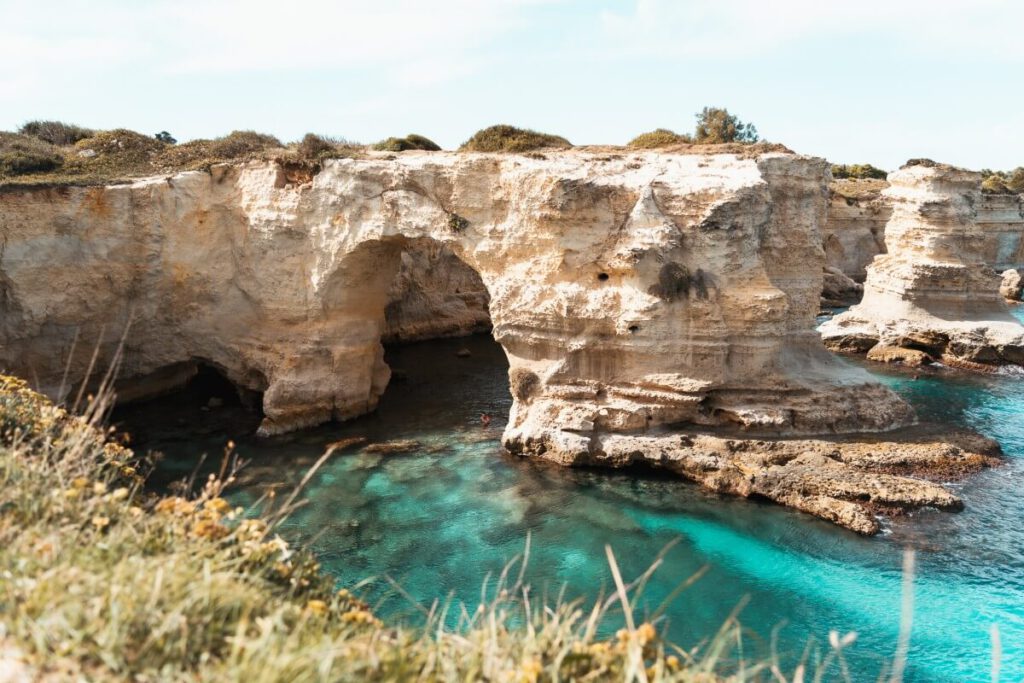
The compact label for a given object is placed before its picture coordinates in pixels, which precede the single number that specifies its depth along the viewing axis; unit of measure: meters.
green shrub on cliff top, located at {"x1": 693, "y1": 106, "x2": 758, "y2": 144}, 56.52
